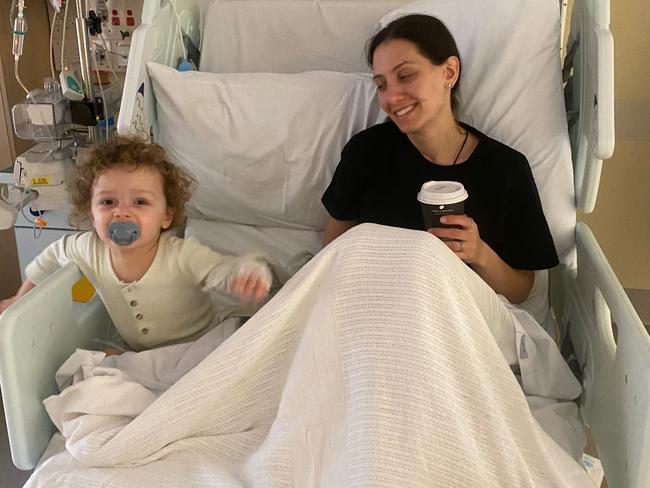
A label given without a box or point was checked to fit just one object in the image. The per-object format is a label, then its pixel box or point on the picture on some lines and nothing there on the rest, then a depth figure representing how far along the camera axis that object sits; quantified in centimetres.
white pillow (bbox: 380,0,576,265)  154
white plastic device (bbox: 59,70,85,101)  193
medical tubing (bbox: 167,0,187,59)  180
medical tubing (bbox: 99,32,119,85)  218
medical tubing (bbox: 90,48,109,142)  201
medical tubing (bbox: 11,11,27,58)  184
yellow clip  153
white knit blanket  99
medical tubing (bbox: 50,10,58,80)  217
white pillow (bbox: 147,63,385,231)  167
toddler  138
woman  142
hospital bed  125
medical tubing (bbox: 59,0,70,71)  221
